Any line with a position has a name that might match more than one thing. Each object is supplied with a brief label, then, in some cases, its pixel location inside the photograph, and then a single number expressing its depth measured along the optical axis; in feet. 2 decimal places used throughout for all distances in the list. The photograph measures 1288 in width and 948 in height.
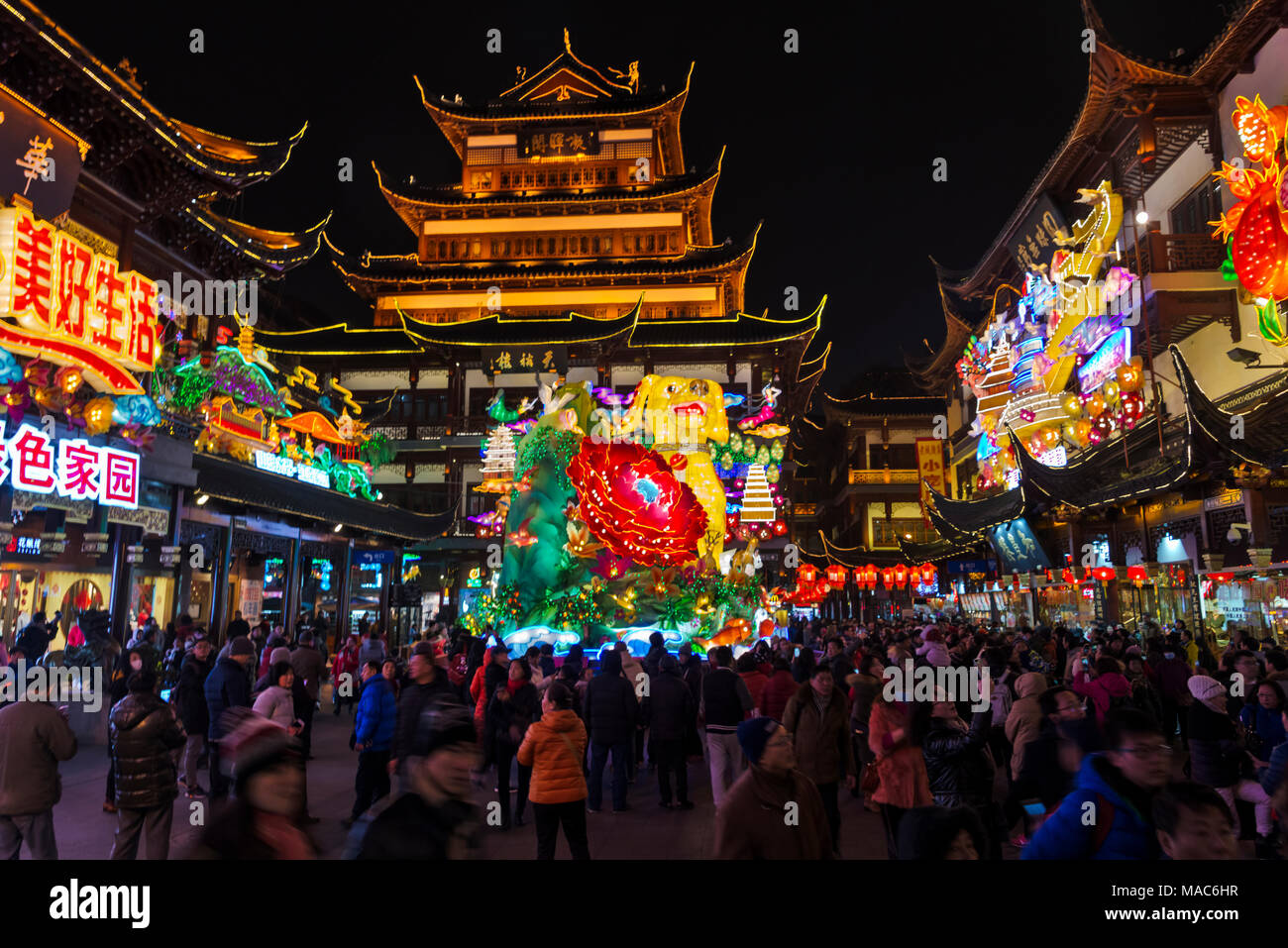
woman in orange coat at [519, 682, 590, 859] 17.16
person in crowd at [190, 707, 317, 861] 9.98
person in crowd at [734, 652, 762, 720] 25.89
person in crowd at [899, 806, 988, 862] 9.08
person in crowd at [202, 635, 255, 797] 23.75
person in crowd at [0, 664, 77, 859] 15.02
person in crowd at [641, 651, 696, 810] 25.21
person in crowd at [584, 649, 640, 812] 24.36
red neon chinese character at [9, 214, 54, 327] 36.42
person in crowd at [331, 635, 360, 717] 43.47
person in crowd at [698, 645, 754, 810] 21.86
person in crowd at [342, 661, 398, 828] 22.54
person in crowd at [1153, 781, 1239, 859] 9.29
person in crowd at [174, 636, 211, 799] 24.91
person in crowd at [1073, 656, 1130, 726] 24.31
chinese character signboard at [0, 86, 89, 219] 40.65
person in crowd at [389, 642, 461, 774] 19.79
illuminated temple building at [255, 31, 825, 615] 116.26
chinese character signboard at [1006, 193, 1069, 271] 68.23
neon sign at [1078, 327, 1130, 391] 55.98
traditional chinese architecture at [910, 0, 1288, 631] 39.99
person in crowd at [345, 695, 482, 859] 9.87
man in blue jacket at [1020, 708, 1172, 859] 10.00
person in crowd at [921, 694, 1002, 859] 15.15
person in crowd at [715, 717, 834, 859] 10.72
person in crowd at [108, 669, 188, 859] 15.92
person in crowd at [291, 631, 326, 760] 30.94
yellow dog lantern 62.49
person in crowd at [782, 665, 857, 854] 19.69
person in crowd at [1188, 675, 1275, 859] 19.12
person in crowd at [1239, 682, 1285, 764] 19.46
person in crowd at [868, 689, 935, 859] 15.81
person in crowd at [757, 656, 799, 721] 25.11
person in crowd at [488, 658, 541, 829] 22.58
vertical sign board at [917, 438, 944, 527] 115.55
